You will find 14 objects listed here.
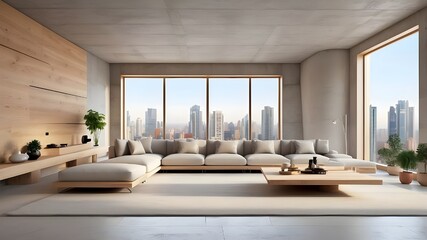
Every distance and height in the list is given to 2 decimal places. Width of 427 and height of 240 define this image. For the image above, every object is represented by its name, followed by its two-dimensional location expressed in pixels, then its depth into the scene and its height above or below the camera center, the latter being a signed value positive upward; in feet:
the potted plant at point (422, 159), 21.21 -2.23
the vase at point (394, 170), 26.13 -3.52
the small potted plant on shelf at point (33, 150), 21.77 -1.82
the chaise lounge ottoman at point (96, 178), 19.02 -3.02
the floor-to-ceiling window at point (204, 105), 42.73 +1.70
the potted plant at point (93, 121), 32.22 -0.14
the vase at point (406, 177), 22.16 -3.41
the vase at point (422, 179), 21.37 -3.40
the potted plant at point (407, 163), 22.00 -2.54
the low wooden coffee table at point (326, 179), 17.89 -2.92
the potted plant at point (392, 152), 25.22 -2.24
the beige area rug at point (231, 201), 14.90 -3.71
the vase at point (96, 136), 33.42 -1.58
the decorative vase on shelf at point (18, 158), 20.31 -2.13
